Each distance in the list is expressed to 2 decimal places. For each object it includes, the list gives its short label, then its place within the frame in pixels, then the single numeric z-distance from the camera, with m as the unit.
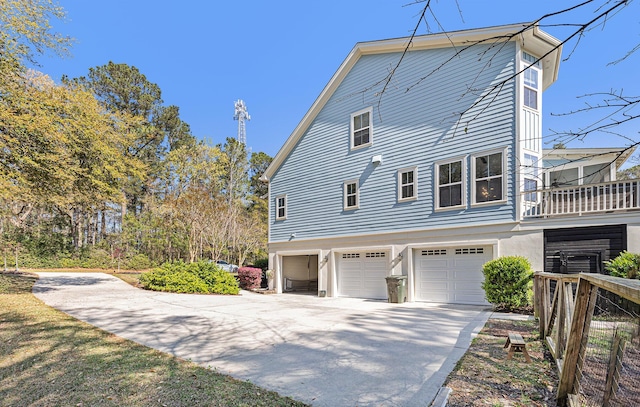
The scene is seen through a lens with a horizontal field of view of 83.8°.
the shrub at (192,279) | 14.47
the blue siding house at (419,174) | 10.52
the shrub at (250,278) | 17.52
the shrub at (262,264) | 19.25
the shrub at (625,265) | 7.65
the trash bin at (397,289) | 11.84
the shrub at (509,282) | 9.27
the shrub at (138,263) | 27.61
